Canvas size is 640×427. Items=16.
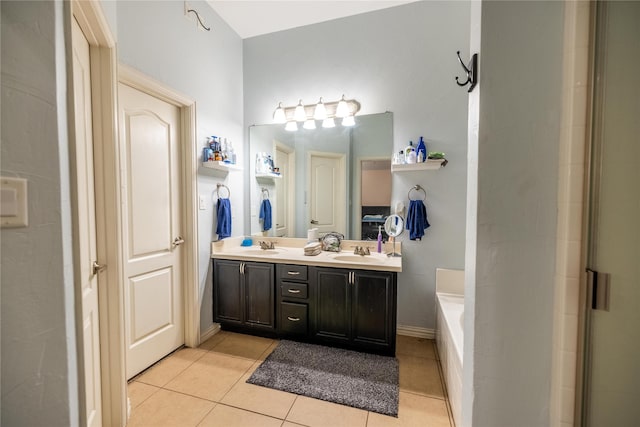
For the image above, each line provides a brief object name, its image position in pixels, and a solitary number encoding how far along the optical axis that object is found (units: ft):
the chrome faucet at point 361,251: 8.30
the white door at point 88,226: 3.79
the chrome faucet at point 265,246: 9.07
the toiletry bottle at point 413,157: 7.60
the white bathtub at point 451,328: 4.76
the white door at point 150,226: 5.92
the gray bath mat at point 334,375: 5.54
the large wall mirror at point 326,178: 8.41
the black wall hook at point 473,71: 2.65
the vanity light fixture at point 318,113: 8.40
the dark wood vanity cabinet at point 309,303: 6.91
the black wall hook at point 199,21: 7.09
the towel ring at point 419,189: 7.97
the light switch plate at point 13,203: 1.94
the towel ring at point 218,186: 8.31
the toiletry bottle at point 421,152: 7.47
